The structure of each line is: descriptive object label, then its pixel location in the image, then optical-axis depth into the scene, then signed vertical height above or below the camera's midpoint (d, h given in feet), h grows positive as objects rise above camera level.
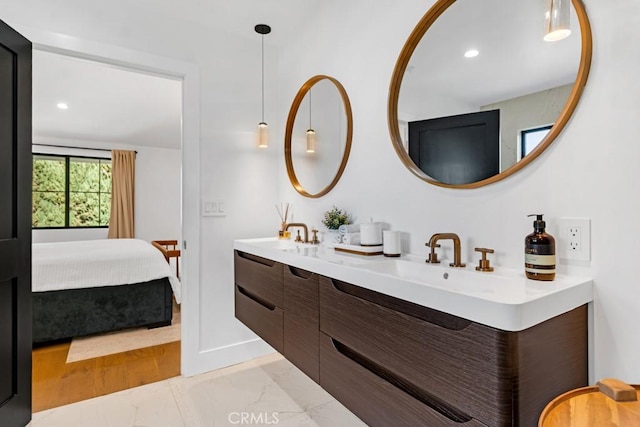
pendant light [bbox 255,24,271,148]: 8.15 +1.99
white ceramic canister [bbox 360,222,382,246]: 5.60 -0.38
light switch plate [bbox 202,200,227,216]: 8.03 +0.07
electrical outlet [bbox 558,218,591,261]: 3.54 -0.29
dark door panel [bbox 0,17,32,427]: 5.51 -0.29
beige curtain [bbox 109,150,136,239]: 19.89 +0.95
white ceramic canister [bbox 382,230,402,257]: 5.30 -0.51
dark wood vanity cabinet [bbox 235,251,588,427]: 2.70 -1.43
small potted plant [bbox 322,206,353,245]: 6.55 -0.21
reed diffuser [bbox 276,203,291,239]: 8.09 -0.15
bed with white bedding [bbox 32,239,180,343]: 9.75 -2.41
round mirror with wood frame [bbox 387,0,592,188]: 3.51 +1.48
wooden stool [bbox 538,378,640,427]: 2.21 -1.36
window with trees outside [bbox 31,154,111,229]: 18.43 +1.11
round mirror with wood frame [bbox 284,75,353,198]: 6.91 +1.67
